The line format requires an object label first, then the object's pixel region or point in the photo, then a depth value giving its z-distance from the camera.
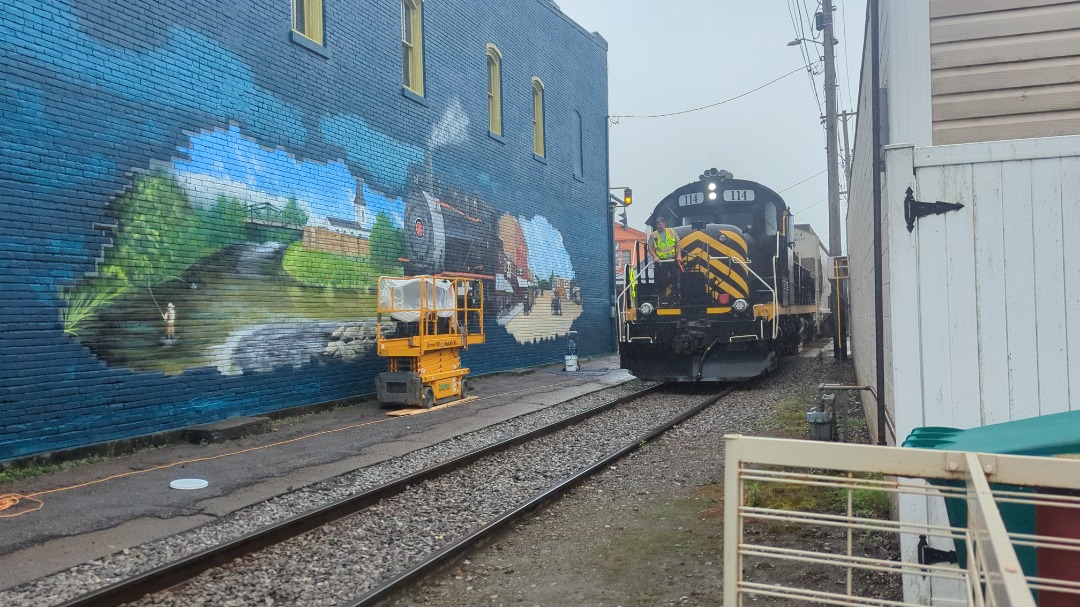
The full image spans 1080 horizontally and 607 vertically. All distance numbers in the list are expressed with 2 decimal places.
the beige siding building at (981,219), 3.64
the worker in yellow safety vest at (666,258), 13.64
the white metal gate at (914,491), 1.97
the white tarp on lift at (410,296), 11.87
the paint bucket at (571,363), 18.48
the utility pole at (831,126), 22.73
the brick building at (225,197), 7.74
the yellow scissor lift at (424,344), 11.59
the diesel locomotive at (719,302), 13.27
